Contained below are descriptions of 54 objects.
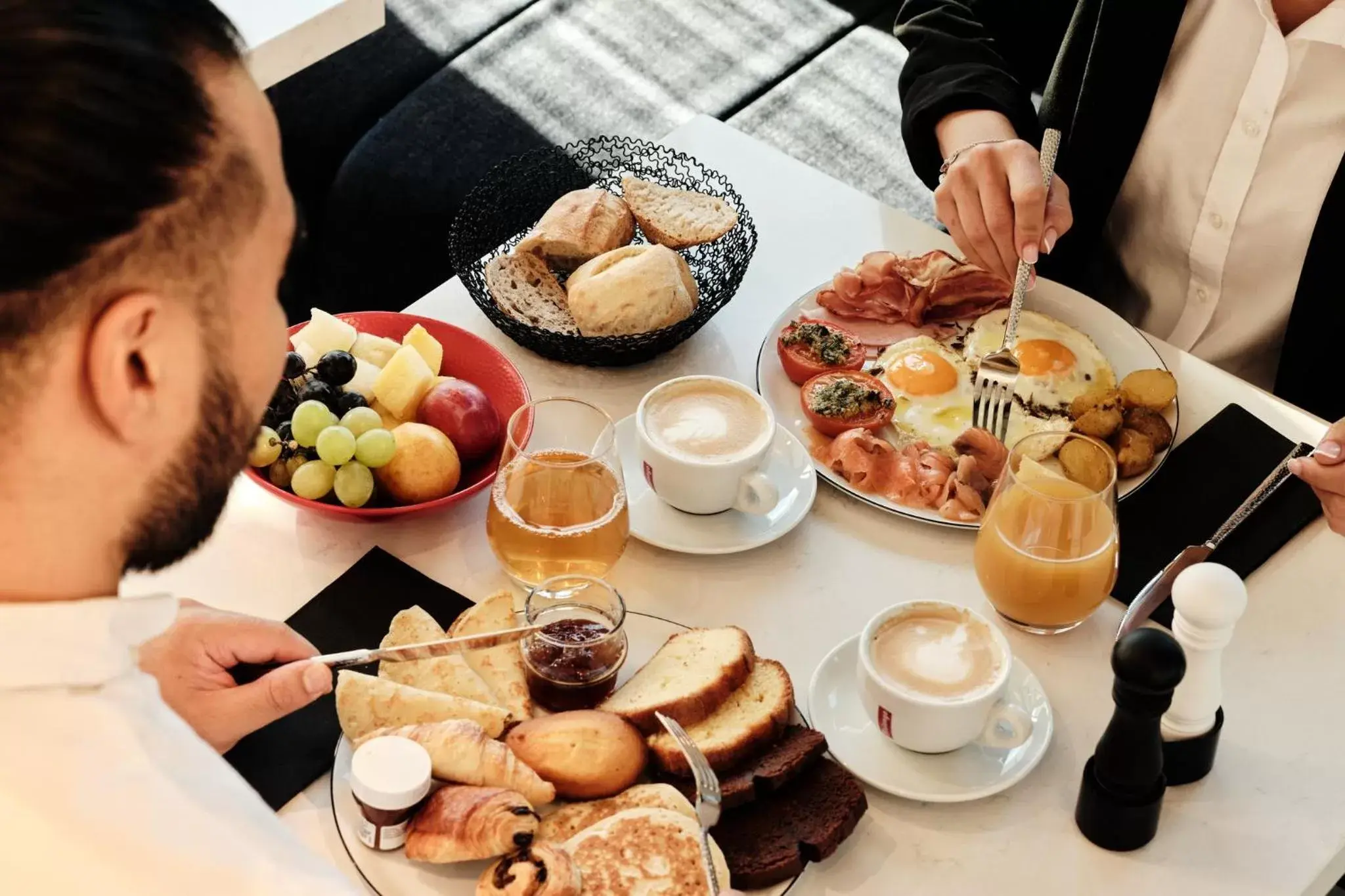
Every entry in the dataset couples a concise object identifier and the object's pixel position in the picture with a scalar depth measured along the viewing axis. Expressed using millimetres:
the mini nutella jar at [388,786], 1094
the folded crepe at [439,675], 1239
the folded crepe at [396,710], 1190
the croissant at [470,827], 1070
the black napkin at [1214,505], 1444
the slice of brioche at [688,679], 1213
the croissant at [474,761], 1130
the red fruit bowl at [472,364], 1551
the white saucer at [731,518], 1451
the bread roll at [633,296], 1646
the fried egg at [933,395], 1621
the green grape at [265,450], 1455
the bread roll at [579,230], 1733
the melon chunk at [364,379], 1537
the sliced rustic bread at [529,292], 1685
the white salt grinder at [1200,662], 1127
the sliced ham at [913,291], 1763
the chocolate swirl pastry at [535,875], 1045
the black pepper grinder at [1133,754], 1061
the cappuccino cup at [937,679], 1181
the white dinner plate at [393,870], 1104
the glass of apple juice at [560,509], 1325
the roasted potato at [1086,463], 1416
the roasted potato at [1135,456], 1527
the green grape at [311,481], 1427
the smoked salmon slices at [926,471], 1498
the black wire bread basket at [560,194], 1660
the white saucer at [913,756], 1207
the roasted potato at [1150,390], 1595
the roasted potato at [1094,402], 1586
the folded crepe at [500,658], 1248
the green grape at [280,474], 1460
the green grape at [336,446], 1422
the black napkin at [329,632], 1198
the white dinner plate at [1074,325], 1634
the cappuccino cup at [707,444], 1431
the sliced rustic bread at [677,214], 1766
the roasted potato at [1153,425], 1560
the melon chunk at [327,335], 1560
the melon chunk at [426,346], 1598
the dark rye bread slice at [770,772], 1160
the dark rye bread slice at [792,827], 1106
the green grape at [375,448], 1431
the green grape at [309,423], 1445
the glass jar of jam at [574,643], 1234
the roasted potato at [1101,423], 1561
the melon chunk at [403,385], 1530
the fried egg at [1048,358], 1677
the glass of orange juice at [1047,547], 1294
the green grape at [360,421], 1462
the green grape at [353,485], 1426
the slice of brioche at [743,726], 1178
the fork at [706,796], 1060
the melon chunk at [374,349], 1592
